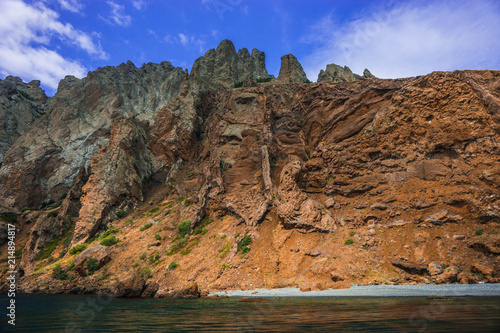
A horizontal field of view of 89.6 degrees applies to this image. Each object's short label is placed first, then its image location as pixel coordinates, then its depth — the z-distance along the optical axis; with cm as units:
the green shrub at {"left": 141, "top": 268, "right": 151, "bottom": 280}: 3352
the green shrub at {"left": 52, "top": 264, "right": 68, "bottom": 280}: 3812
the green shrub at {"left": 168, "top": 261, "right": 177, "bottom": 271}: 3347
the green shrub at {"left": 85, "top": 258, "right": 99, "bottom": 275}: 3712
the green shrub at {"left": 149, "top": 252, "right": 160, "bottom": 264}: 3659
